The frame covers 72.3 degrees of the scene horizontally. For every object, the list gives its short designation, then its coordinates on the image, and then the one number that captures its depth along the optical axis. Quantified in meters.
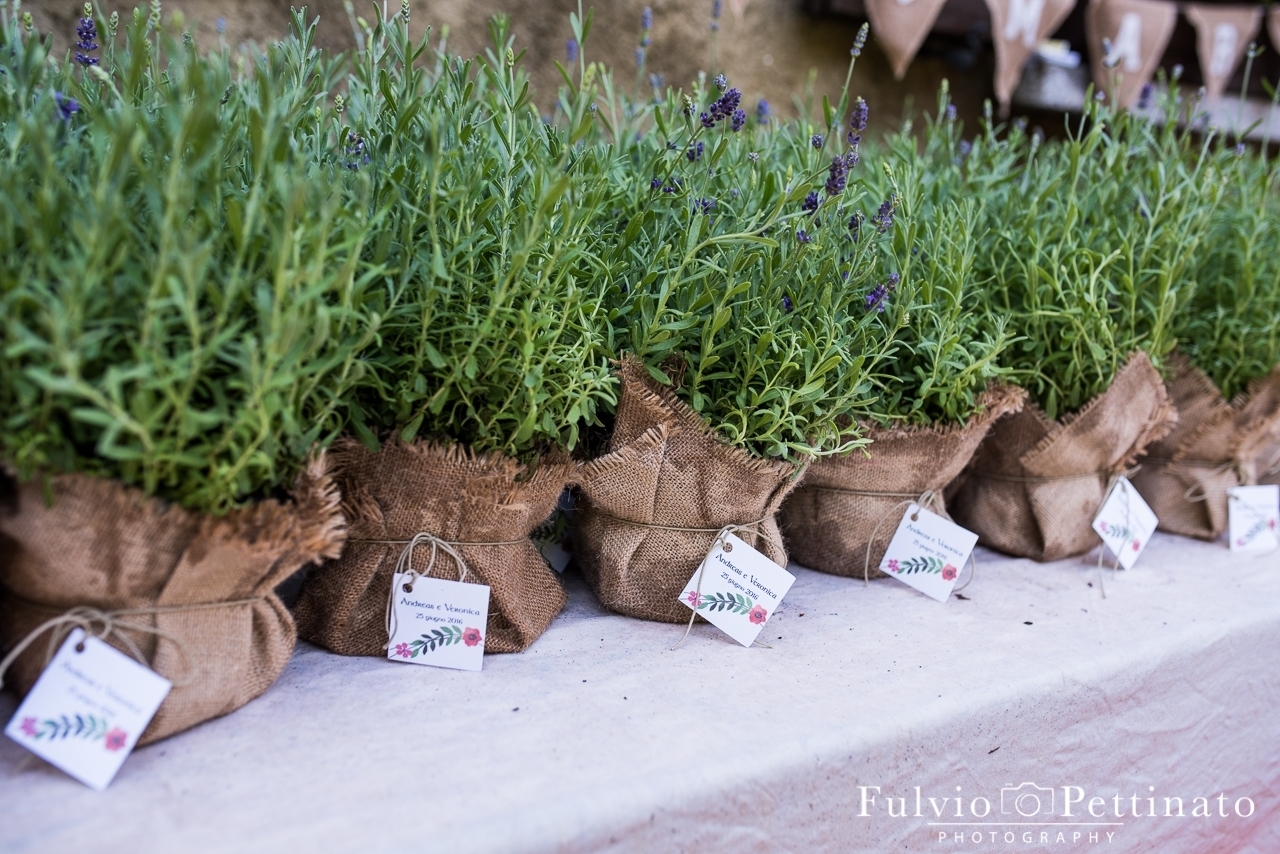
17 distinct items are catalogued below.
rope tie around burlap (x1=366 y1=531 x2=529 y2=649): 0.88
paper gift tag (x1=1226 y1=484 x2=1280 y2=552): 1.44
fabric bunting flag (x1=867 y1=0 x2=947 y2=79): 2.39
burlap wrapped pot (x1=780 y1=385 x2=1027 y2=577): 1.12
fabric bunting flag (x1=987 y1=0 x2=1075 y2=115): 2.49
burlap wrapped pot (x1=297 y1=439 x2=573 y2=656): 0.85
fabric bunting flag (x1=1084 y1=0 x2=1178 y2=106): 2.64
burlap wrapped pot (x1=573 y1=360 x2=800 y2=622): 0.93
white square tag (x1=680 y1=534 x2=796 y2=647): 0.97
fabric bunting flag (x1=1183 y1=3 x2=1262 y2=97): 2.77
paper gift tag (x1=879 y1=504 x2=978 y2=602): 1.15
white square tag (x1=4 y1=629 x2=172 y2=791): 0.66
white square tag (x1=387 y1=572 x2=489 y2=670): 0.88
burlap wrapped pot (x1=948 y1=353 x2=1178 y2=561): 1.24
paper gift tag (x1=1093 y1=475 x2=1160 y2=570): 1.28
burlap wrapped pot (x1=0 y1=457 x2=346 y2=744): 0.66
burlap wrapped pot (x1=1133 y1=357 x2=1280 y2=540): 1.43
